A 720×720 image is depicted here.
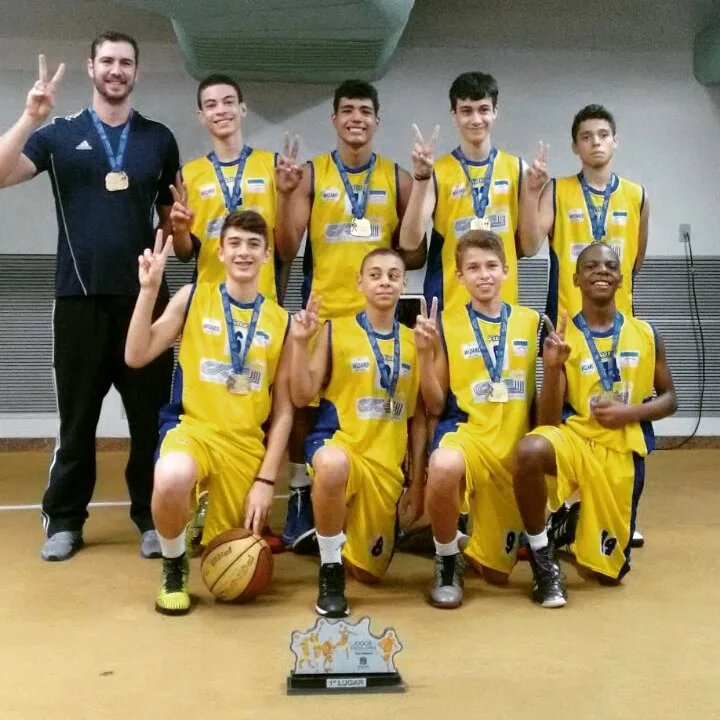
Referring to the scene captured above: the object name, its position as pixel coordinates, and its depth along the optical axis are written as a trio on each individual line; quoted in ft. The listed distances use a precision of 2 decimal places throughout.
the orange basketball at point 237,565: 9.68
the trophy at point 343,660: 7.68
